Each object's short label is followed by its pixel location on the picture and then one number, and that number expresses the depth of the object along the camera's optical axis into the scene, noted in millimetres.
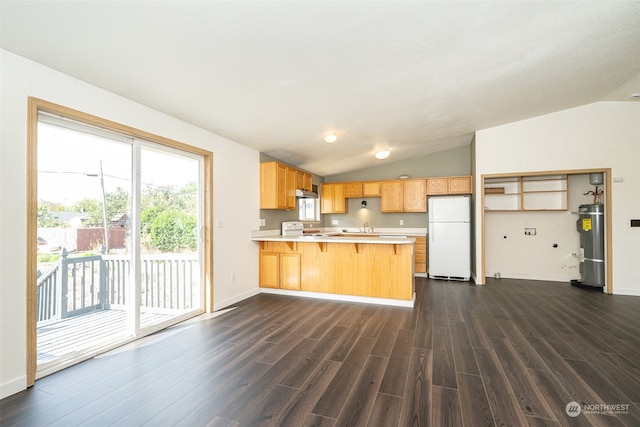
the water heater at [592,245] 4652
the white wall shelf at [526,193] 5312
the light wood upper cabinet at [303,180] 5408
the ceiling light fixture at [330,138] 4159
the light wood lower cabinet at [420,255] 5945
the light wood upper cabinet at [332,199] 6965
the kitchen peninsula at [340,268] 3912
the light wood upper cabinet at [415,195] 6172
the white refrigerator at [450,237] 5488
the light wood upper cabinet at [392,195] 6367
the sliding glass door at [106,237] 2322
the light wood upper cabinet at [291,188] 5039
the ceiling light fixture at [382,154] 4859
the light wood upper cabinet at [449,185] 5828
